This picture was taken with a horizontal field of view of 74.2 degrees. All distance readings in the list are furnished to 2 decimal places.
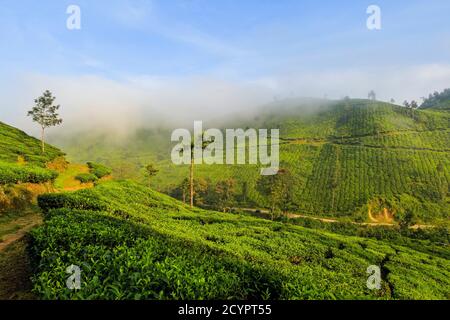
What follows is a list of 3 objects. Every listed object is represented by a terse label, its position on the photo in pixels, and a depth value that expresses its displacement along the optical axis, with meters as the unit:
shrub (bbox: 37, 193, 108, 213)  21.64
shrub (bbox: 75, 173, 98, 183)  48.72
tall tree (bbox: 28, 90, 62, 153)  63.66
